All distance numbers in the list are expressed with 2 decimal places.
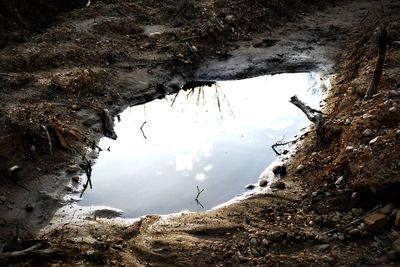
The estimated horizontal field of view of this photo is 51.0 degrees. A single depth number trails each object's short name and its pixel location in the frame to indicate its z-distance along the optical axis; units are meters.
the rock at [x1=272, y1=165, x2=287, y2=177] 6.07
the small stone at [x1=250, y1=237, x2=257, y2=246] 4.45
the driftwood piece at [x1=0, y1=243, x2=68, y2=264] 3.87
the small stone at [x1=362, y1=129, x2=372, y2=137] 5.27
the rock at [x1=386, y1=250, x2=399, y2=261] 3.91
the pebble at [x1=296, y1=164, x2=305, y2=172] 5.94
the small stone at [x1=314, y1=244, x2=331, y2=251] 4.22
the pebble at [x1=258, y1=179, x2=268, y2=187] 6.00
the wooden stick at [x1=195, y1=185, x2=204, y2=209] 5.92
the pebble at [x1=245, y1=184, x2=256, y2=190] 6.09
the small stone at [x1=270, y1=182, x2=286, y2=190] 5.61
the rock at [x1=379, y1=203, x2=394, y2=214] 4.36
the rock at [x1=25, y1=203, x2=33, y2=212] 5.36
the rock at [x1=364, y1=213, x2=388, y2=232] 4.27
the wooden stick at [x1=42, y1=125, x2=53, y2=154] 6.33
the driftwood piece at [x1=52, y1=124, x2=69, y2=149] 6.53
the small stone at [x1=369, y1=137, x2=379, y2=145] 5.03
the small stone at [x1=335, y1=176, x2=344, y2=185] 5.13
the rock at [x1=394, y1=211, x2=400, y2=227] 4.20
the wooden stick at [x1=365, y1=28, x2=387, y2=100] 5.86
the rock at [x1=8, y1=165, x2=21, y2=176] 5.78
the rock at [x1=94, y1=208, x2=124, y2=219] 5.62
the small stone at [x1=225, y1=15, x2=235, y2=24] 10.79
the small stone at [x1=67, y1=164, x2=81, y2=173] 6.24
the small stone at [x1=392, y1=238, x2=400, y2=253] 3.93
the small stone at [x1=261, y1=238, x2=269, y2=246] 4.41
